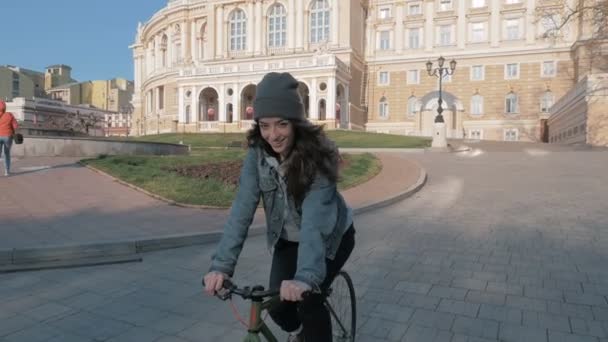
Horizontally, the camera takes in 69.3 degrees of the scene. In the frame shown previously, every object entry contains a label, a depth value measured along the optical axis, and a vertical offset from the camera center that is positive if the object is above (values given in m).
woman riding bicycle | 2.01 -0.26
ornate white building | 45.56 +9.05
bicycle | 2.64 -0.99
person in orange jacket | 10.50 +0.35
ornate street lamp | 24.59 +0.70
